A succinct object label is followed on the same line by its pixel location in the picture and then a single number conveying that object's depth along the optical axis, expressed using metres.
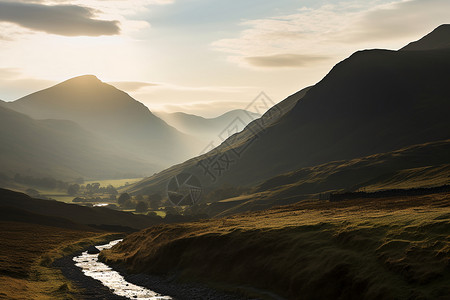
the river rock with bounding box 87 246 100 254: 127.18
